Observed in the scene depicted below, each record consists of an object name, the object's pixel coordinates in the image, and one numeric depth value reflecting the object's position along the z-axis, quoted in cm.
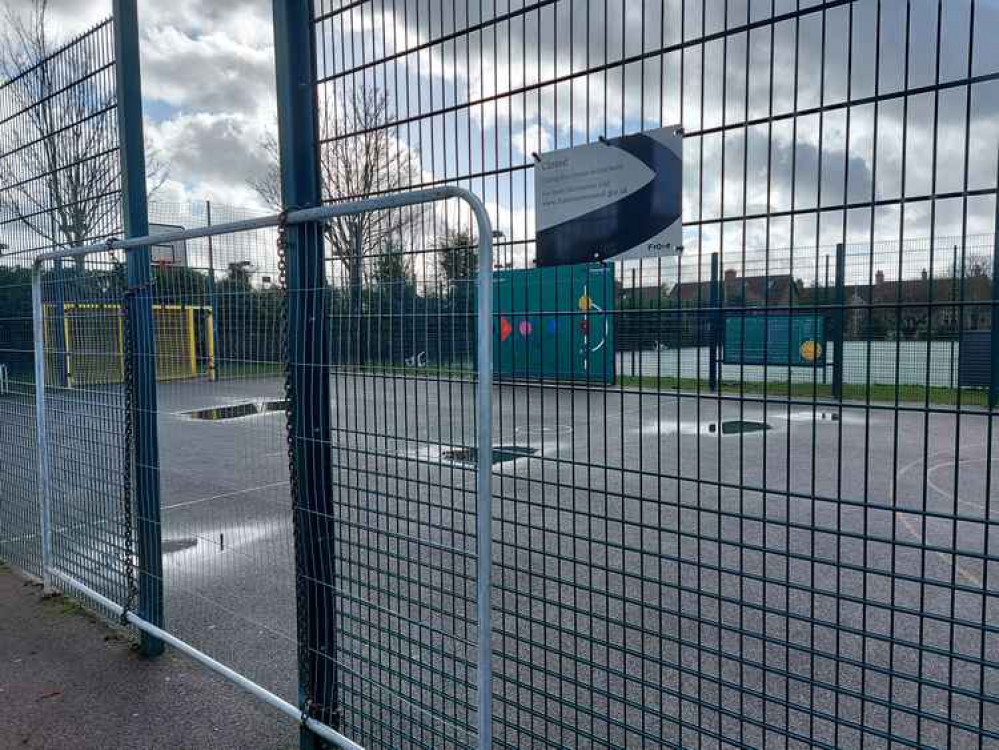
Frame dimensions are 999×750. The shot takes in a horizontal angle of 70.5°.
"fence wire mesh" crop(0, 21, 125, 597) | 395
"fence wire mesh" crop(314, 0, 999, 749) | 170
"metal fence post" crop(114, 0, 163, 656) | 359
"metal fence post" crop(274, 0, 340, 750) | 273
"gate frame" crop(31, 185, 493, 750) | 199
